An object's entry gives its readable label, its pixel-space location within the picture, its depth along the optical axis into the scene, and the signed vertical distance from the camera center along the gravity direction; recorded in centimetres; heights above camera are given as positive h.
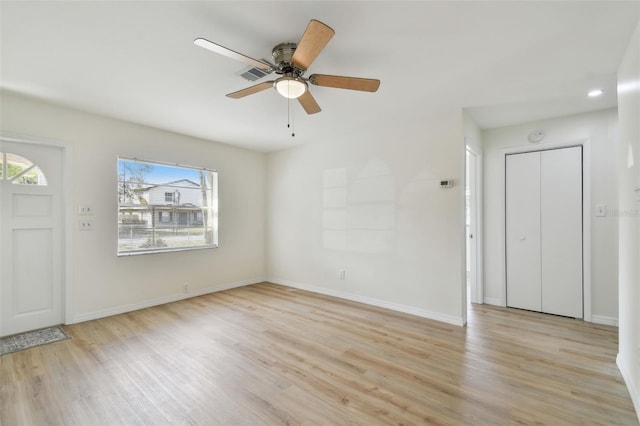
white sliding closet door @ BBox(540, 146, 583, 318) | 343 -26
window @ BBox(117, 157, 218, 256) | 377 +9
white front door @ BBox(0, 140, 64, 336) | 297 -25
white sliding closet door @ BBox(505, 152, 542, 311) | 370 -28
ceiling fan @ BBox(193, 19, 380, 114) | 178 +103
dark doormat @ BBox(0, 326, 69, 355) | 269 -130
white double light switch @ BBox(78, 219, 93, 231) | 335 -13
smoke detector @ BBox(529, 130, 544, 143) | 362 +98
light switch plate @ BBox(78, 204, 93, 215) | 335 +6
